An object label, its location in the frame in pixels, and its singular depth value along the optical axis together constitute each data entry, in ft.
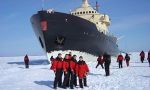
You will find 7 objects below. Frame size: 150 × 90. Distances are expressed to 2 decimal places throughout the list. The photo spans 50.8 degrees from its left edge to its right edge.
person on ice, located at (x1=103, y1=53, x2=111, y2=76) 28.37
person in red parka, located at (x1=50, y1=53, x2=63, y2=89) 19.51
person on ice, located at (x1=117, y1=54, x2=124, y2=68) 39.46
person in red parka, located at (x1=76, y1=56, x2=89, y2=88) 20.08
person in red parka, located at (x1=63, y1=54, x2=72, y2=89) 19.68
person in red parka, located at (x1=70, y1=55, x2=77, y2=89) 19.81
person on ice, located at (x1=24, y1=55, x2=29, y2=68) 45.56
